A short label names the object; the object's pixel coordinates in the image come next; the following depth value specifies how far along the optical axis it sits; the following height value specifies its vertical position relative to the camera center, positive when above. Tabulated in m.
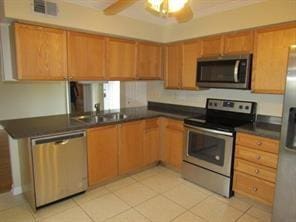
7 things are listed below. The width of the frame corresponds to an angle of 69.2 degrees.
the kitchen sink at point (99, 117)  2.92 -0.50
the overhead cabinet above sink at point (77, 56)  2.41 +0.37
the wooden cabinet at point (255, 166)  2.31 -0.91
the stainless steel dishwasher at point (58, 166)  2.29 -0.93
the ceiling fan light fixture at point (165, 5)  1.65 +0.63
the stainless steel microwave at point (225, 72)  2.63 +0.18
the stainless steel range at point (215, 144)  2.64 -0.76
